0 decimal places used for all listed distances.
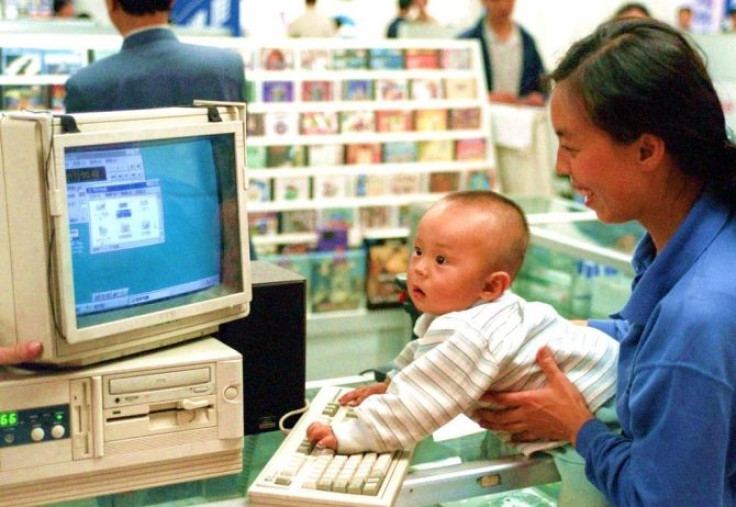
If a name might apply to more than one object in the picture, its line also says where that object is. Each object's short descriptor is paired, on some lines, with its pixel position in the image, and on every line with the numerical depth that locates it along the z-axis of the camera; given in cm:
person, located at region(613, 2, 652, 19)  558
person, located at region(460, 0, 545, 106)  541
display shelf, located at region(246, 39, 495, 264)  426
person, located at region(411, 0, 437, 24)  919
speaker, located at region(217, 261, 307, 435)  176
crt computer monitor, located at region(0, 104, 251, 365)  132
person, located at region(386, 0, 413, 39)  838
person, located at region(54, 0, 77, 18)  806
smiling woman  130
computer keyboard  140
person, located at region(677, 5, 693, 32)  961
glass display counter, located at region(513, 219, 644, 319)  360
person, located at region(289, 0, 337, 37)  690
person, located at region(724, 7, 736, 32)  915
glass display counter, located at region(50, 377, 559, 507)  154
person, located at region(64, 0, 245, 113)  273
